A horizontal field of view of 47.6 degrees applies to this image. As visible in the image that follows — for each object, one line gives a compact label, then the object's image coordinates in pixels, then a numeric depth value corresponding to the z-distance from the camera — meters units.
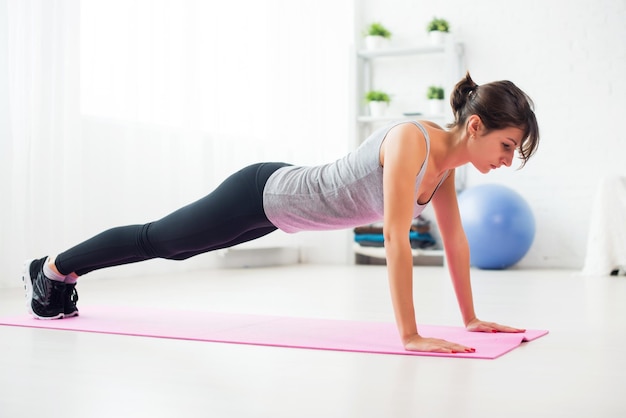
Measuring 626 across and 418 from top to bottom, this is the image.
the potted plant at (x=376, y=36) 5.47
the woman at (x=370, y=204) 1.68
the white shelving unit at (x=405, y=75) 5.21
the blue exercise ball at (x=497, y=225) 4.58
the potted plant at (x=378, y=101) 5.38
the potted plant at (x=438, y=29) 5.25
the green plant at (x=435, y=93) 5.21
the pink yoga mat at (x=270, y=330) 1.77
